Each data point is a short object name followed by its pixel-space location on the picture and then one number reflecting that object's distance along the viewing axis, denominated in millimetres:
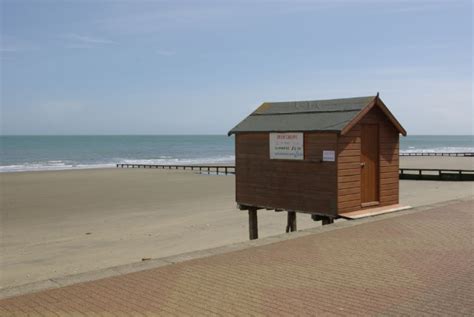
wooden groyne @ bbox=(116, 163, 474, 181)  30219
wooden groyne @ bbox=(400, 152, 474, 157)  70688
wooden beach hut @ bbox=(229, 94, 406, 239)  11148
